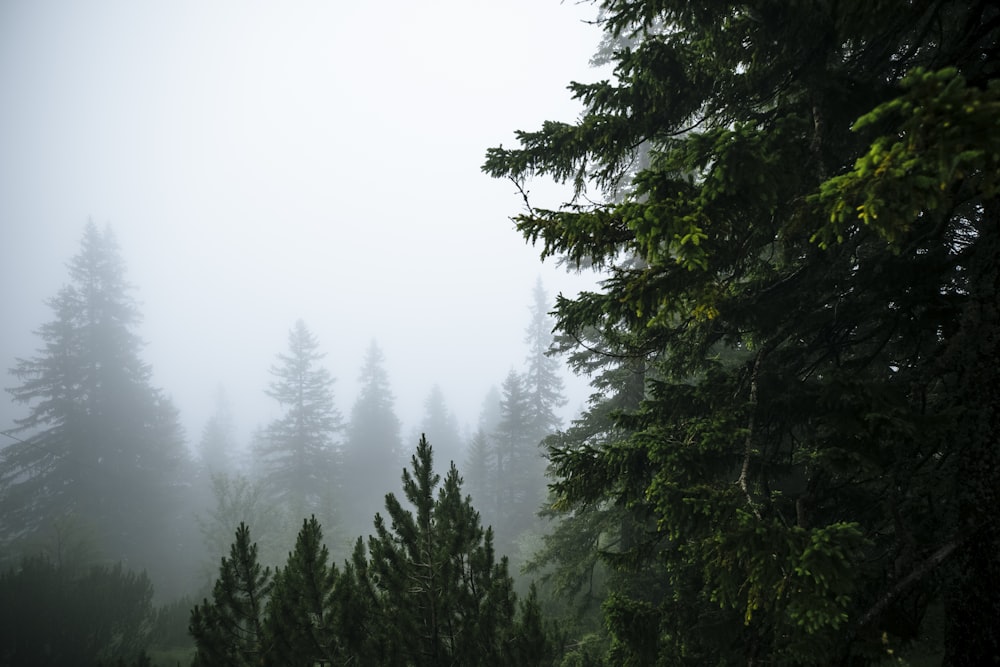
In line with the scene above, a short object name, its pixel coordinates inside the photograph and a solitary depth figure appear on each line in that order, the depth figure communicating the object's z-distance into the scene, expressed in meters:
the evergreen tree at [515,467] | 33.50
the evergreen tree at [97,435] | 23.61
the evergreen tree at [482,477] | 36.22
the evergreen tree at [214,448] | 42.72
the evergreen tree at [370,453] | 38.16
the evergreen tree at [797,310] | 2.53
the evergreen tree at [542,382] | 35.34
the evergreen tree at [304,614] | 5.03
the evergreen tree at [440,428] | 48.83
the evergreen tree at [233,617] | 5.14
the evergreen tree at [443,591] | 5.06
